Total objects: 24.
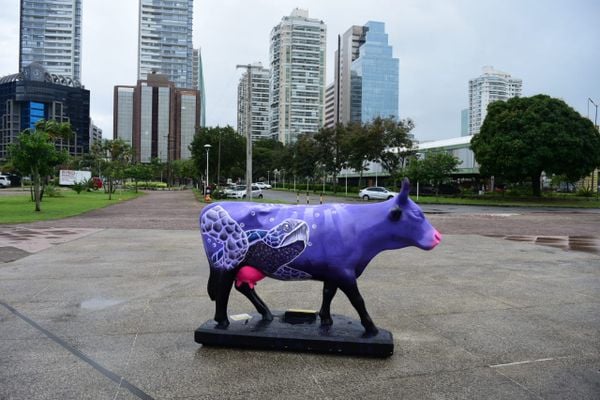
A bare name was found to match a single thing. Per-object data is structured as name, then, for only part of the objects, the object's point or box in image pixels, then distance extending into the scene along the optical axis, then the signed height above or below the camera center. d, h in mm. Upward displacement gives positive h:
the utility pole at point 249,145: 24453 +1911
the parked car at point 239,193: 41062 -1023
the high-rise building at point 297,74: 147750 +34594
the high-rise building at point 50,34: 148875 +45508
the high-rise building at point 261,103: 161500 +26840
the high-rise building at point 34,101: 111875 +18186
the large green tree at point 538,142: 37156 +3613
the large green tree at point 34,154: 23203 +1137
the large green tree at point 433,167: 39000 +1476
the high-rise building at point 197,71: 143800 +36751
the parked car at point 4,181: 66638 -613
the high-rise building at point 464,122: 161500 +22179
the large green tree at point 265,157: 86438 +4809
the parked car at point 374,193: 40284 -820
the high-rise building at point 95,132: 157500 +16364
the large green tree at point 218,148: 52000 +3725
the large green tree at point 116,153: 50841 +3533
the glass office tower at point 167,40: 152375 +45572
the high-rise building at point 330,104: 149625 +25312
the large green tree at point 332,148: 56406 +4356
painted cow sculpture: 4543 -549
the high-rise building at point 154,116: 118250 +16199
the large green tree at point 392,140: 46062 +4314
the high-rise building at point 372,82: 139625 +30377
